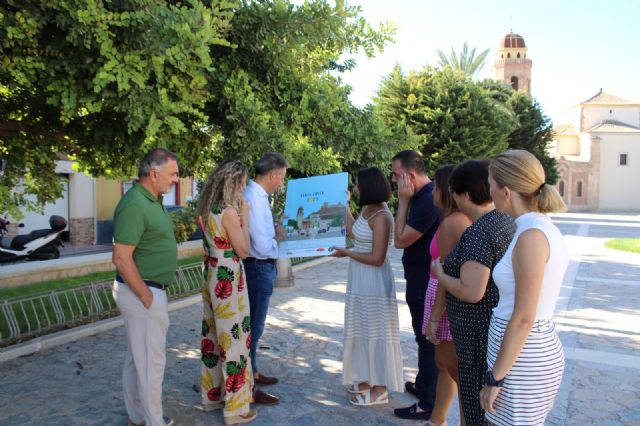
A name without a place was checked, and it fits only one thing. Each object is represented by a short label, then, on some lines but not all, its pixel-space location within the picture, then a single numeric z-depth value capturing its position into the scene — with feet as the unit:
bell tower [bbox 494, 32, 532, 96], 217.77
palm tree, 154.61
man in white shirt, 14.17
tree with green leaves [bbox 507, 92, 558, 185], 116.67
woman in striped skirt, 7.63
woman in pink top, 11.28
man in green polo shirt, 11.44
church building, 202.18
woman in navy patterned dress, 8.87
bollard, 34.10
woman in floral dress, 12.99
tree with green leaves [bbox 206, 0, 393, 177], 15.05
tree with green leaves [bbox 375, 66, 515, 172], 71.15
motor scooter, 40.96
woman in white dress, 14.24
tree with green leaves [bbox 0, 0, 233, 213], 11.76
